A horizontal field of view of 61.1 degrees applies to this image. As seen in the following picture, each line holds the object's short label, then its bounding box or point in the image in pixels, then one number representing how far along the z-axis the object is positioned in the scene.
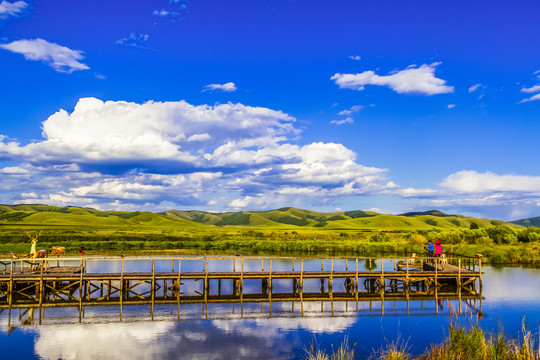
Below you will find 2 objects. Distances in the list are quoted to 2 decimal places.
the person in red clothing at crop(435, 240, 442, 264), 39.76
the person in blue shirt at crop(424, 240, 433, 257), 41.84
